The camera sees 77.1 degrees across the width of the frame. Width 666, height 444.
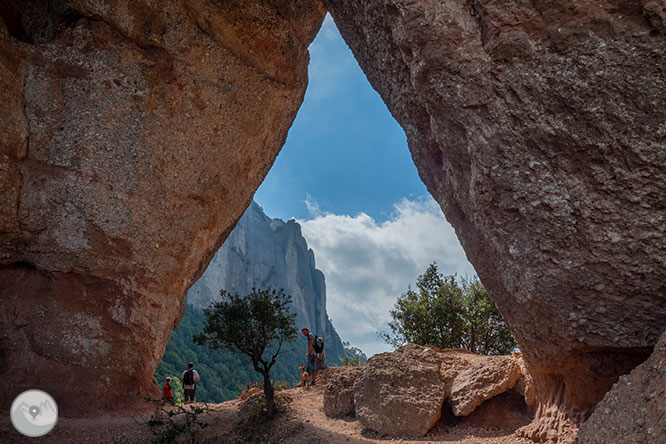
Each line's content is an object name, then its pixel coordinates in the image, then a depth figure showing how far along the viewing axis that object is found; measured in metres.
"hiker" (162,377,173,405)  13.26
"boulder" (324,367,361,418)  10.03
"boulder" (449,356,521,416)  8.75
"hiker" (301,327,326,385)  13.68
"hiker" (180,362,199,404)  13.30
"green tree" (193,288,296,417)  10.10
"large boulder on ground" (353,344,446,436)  8.50
